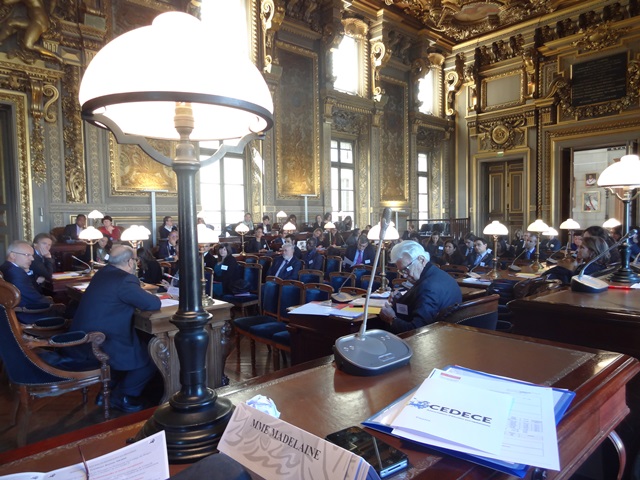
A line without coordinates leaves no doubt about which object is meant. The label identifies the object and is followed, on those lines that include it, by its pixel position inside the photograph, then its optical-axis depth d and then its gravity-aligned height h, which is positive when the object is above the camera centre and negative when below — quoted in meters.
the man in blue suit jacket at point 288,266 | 5.18 -0.56
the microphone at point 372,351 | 1.13 -0.37
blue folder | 0.71 -0.41
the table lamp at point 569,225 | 6.09 -0.17
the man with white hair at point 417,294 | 2.41 -0.44
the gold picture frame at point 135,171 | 8.76 +1.05
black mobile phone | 0.70 -0.40
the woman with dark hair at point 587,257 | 3.52 -0.37
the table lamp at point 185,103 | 0.74 +0.21
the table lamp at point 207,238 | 3.27 -0.14
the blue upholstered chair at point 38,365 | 2.48 -0.90
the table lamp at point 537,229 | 5.12 -0.18
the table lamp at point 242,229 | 7.96 -0.17
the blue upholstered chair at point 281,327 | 3.50 -0.93
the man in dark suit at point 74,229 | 7.53 -0.11
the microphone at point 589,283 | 2.39 -0.40
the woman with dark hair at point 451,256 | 7.18 -0.67
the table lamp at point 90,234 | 4.87 -0.13
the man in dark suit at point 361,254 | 6.94 -0.61
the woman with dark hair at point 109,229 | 7.90 -0.13
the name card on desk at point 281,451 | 0.61 -0.36
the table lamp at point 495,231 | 5.05 -0.19
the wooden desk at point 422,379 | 0.77 -0.41
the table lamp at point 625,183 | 2.46 +0.17
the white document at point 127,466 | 0.67 -0.39
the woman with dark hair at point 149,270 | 5.49 -0.62
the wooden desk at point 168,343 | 2.88 -0.84
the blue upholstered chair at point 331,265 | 6.61 -0.72
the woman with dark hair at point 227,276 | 5.41 -0.71
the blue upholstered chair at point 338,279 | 4.81 -0.69
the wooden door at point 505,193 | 14.15 +0.72
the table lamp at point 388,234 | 4.85 -0.19
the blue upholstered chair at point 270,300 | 4.18 -0.83
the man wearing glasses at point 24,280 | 3.85 -0.50
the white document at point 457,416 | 0.78 -0.39
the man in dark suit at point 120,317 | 2.89 -0.64
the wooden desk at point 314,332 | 2.58 -0.72
